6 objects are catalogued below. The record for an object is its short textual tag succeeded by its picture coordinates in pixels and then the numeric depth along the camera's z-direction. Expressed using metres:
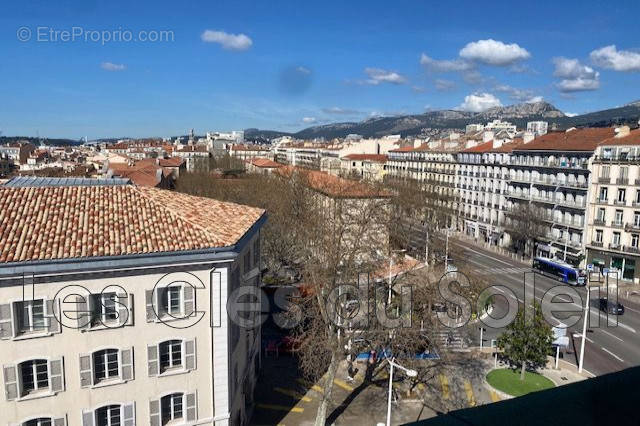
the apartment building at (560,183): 54.94
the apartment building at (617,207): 49.73
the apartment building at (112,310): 16.06
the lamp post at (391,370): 17.04
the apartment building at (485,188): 69.31
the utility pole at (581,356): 27.88
